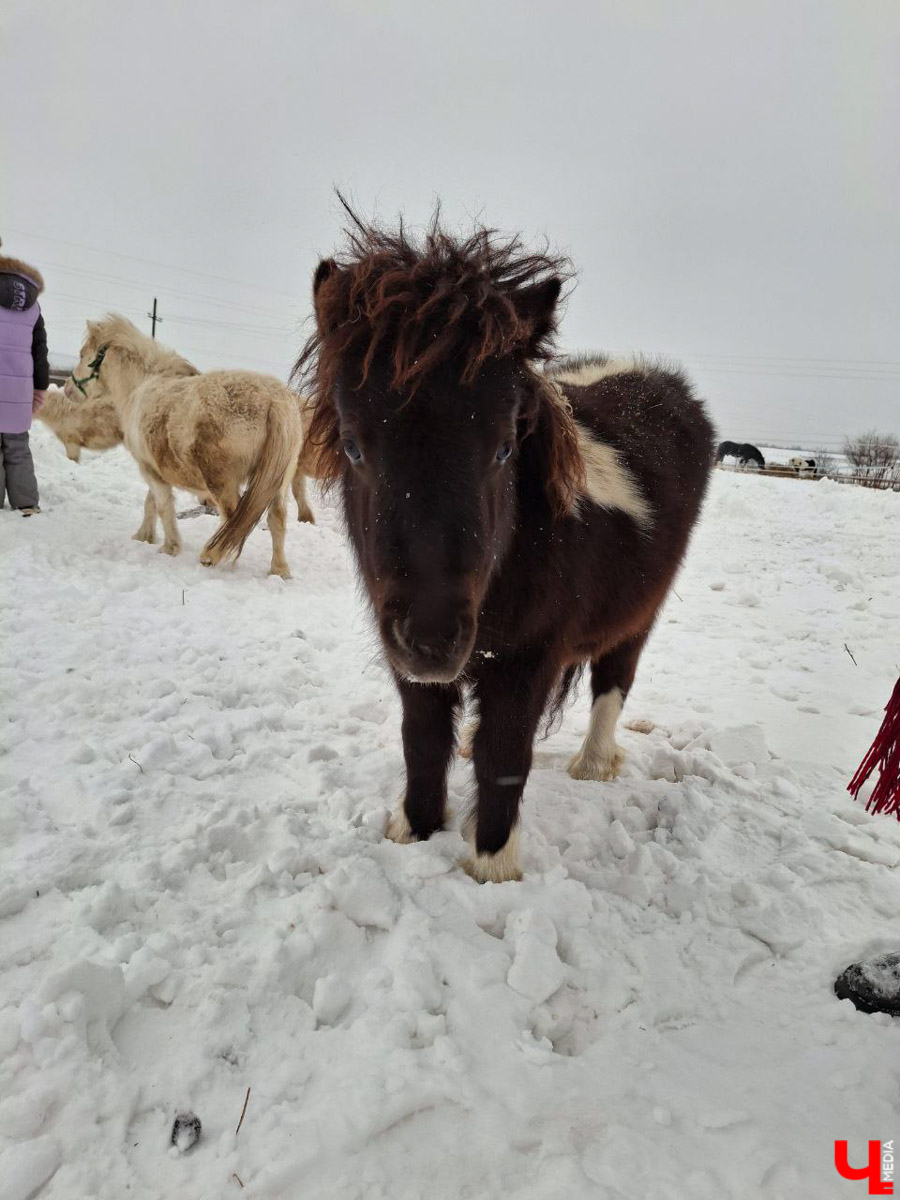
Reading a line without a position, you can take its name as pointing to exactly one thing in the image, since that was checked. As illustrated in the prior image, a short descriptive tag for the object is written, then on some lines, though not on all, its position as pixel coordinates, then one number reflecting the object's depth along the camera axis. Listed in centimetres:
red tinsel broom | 92
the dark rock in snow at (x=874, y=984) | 86
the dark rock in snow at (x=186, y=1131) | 71
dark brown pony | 85
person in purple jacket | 249
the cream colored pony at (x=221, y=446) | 495
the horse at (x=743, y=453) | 2330
